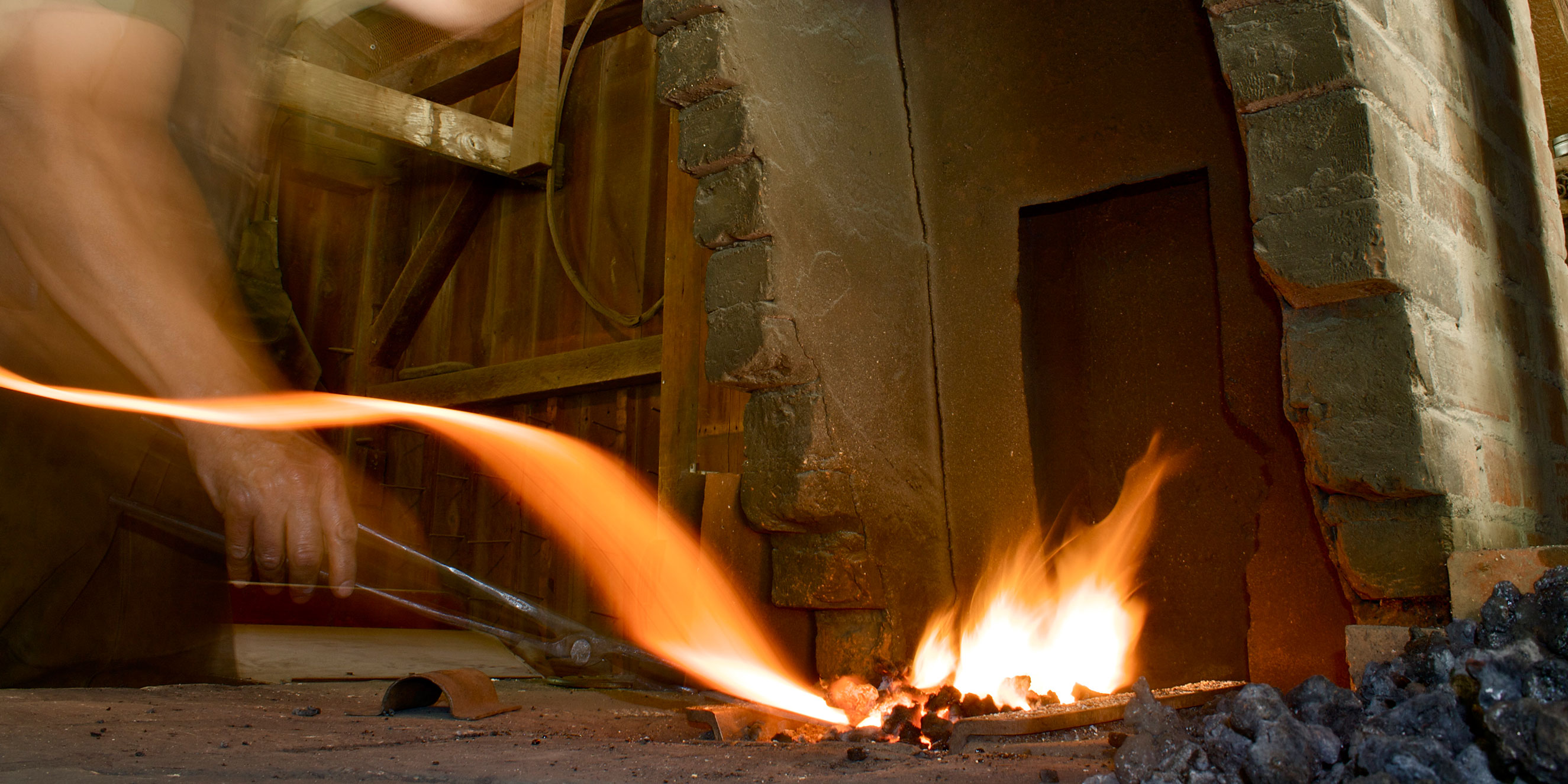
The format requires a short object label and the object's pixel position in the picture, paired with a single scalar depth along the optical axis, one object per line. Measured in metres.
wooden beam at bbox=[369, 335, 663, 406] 2.25
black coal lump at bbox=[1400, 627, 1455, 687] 1.13
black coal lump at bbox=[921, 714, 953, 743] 1.30
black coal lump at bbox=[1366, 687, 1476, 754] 1.05
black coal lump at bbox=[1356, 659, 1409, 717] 1.13
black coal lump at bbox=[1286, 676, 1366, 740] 1.14
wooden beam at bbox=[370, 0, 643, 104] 2.44
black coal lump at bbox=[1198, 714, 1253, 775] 1.09
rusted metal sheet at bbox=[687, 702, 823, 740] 1.31
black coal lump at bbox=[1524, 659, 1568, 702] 1.04
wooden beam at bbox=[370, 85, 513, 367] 2.74
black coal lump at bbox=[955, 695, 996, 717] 1.35
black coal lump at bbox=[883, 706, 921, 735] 1.34
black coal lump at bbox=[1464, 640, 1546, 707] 1.04
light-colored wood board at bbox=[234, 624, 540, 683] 1.86
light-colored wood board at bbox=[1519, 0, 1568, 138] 1.76
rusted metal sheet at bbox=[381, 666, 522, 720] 1.42
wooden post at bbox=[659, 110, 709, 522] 1.84
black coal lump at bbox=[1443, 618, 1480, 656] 1.14
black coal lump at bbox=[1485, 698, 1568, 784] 0.99
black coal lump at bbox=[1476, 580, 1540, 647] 1.12
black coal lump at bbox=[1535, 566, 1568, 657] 1.09
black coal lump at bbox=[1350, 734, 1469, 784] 1.02
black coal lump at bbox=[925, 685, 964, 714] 1.37
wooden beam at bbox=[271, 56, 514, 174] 2.34
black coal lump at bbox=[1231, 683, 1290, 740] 1.12
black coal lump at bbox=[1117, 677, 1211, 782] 1.08
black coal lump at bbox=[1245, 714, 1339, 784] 1.06
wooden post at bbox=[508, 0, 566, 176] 2.40
